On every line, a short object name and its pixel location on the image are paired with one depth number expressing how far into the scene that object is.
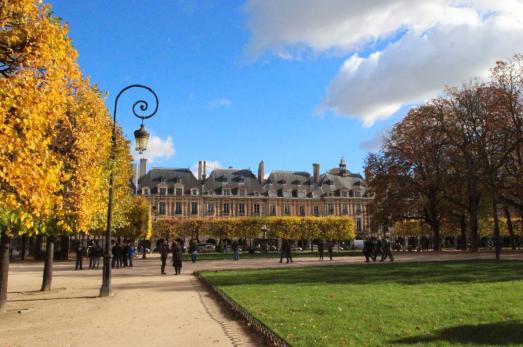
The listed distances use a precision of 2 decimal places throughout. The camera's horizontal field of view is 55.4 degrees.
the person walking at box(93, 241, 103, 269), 32.69
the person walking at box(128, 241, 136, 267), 33.26
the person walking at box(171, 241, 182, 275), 24.96
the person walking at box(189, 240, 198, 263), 35.22
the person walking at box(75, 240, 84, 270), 30.98
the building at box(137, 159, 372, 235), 80.50
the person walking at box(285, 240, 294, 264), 33.16
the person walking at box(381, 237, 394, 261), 32.47
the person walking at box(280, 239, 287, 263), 34.10
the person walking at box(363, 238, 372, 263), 31.81
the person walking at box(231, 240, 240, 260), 37.66
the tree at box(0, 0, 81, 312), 7.17
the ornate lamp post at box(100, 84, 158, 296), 16.05
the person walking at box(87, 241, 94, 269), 32.49
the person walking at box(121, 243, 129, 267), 33.34
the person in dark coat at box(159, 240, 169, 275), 25.59
